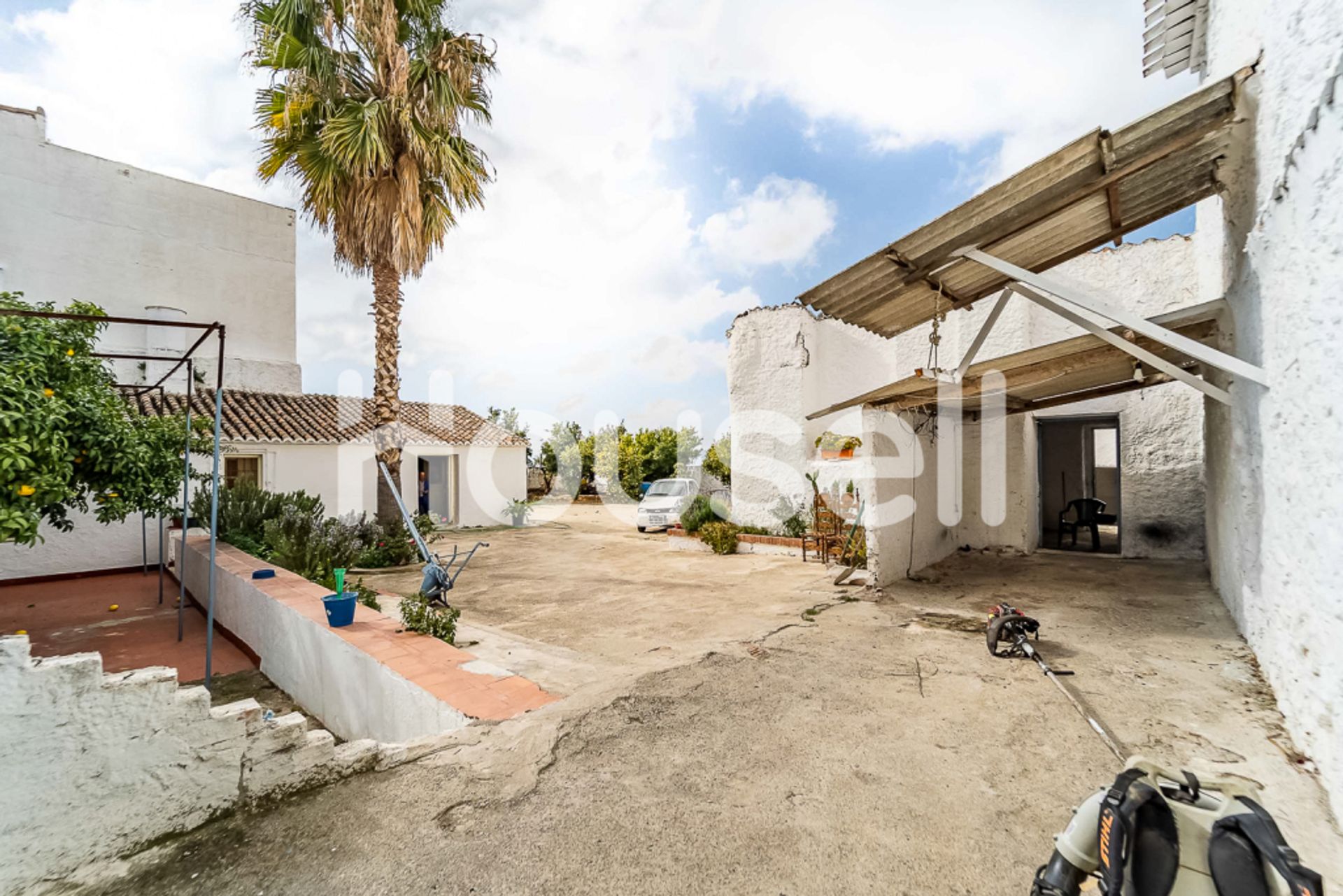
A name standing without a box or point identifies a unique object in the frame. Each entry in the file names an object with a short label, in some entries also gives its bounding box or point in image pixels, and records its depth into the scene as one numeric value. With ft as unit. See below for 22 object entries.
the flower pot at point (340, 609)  15.90
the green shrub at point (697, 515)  42.78
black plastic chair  33.12
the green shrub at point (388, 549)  34.24
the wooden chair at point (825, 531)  31.86
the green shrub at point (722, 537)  37.50
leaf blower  3.87
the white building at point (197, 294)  41.22
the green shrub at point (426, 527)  46.42
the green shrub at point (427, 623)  16.38
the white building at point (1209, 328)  8.12
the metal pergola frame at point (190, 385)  11.74
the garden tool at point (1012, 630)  14.97
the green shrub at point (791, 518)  36.65
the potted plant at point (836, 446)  37.37
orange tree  11.10
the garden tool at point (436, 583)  20.11
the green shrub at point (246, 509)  30.83
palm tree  31.50
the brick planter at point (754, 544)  35.06
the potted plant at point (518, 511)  58.80
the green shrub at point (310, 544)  26.99
